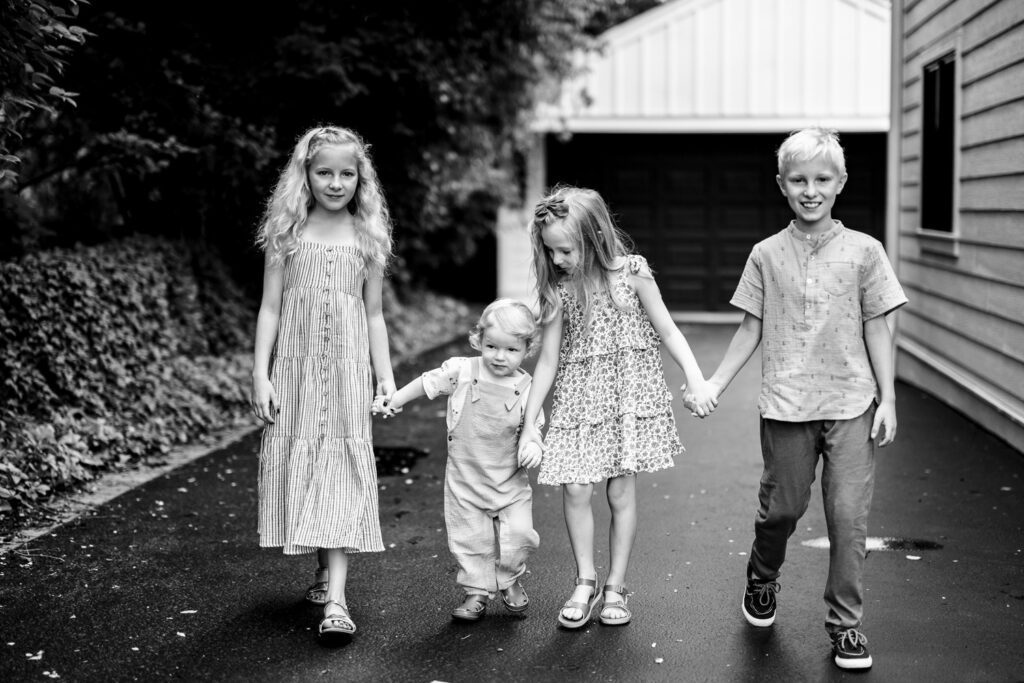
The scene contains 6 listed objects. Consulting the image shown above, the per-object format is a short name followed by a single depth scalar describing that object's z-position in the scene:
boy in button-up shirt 3.96
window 9.73
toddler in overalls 4.40
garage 16.91
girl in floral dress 4.33
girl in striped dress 4.43
